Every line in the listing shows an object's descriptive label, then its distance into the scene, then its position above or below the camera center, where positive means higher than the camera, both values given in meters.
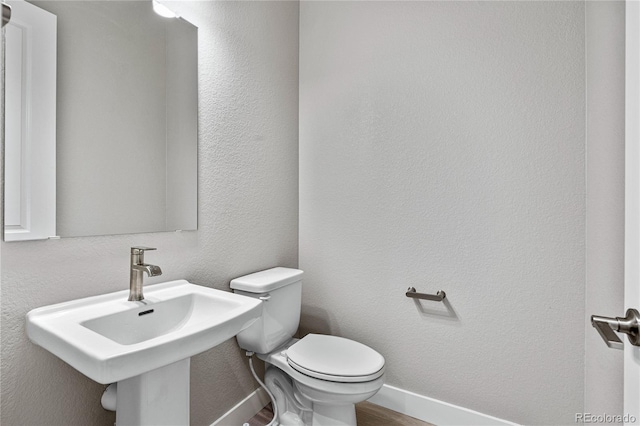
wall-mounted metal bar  1.58 -0.42
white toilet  1.33 -0.67
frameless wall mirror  0.90 +0.32
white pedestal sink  0.71 -0.33
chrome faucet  1.07 -0.21
